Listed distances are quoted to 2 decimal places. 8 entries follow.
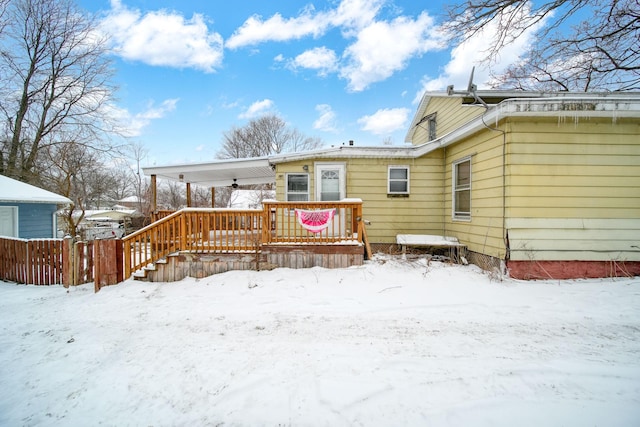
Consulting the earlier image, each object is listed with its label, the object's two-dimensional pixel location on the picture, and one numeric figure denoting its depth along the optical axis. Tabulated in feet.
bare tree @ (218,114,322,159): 102.58
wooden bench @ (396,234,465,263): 21.33
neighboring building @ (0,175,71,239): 28.55
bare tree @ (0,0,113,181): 43.98
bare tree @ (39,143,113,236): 35.32
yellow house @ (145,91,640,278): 16.30
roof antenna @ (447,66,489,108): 19.20
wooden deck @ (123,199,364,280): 18.17
